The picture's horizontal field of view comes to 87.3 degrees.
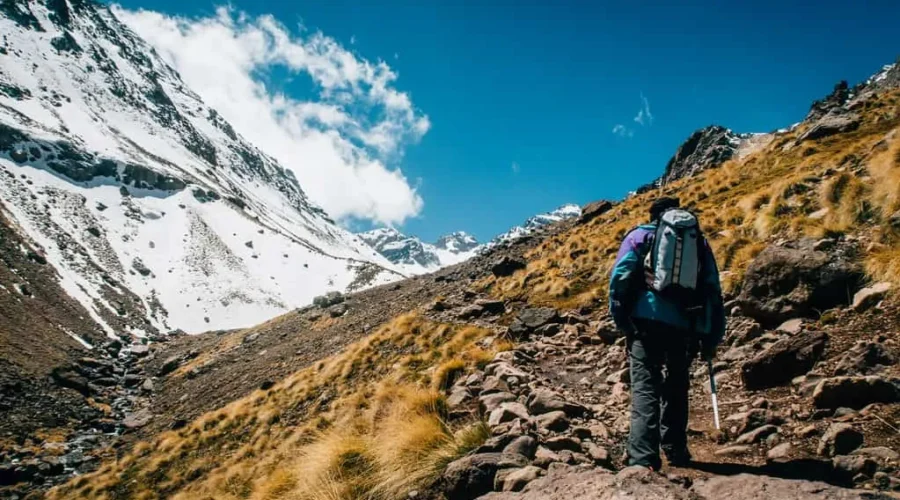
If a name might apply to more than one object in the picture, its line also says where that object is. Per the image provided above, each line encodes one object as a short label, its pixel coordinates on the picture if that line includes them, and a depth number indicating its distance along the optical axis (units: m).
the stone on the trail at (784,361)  6.09
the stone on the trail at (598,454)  5.25
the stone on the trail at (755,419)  5.24
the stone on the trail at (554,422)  6.16
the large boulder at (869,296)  6.63
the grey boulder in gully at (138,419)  26.12
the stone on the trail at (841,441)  4.25
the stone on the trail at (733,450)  4.92
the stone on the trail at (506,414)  6.59
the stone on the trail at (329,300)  41.22
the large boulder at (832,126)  19.05
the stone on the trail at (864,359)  5.42
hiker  4.96
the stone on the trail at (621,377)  7.81
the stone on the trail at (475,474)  4.99
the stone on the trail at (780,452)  4.53
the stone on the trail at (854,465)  3.76
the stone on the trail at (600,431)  6.03
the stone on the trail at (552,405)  6.66
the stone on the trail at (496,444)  5.62
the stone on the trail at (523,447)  5.40
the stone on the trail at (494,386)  8.02
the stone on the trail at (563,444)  5.52
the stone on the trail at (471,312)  16.36
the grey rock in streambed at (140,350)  53.88
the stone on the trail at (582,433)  5.99
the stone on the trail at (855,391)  4.79
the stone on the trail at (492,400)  7.28
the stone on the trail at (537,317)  12.27
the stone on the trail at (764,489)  3.23
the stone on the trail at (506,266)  22.67
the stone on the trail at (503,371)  8.48
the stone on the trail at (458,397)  8.11
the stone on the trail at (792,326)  7.16
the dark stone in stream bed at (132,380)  39.44
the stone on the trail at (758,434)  5.04
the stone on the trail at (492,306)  16.17
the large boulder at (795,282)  7.23
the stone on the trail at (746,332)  7.75
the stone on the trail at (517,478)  4.67
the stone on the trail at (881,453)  3.83
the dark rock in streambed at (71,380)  36.34
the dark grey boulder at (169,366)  40.50
